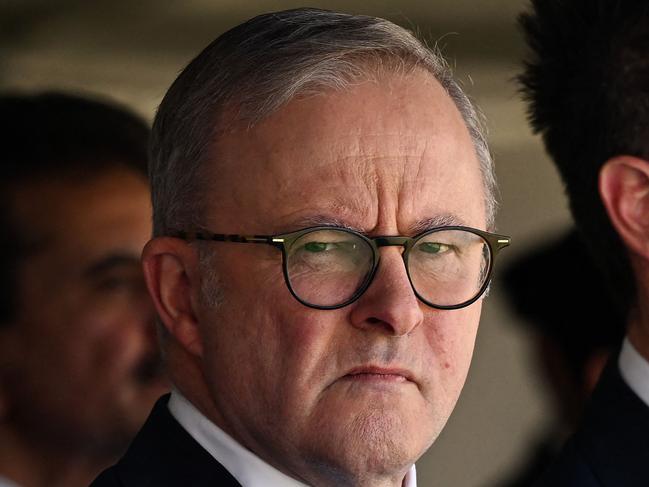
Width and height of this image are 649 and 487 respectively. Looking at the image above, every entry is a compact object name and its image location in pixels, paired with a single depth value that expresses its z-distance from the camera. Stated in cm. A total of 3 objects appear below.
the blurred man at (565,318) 722
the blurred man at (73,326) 600
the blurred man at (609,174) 468
